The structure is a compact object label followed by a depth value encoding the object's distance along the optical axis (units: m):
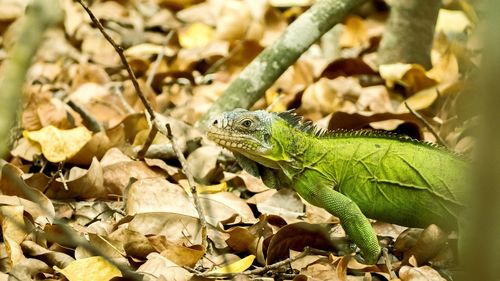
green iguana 9.56
